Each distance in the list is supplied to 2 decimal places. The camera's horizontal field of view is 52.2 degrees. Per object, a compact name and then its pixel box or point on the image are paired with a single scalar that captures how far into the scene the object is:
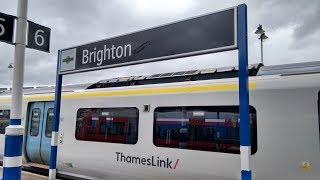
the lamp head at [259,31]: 13.29
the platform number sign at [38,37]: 5.52
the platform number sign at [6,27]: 5.15
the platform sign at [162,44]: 4.83
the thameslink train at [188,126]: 4.87
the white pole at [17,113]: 4.99
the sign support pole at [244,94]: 4.45
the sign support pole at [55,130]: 7.39
